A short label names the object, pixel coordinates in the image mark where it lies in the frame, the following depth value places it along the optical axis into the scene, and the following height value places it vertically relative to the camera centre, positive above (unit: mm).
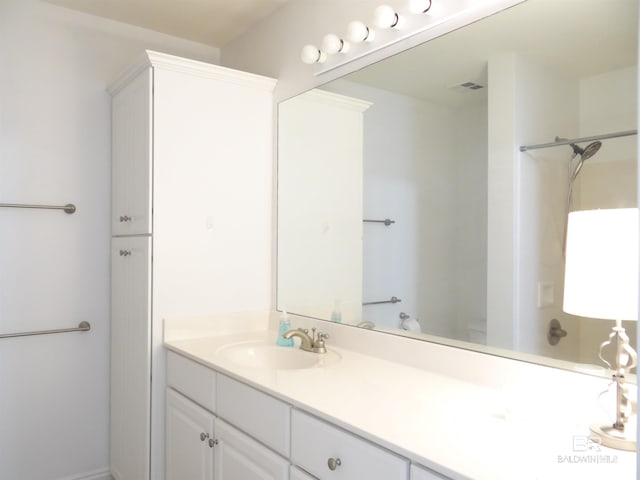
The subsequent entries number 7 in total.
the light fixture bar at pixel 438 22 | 1448 +724
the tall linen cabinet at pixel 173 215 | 2041 +114
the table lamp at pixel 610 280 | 968 -76
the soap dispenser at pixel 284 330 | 2020 -383
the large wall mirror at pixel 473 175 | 1233 +217
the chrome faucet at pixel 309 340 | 1895 -391
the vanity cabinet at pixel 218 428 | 1408 -629
